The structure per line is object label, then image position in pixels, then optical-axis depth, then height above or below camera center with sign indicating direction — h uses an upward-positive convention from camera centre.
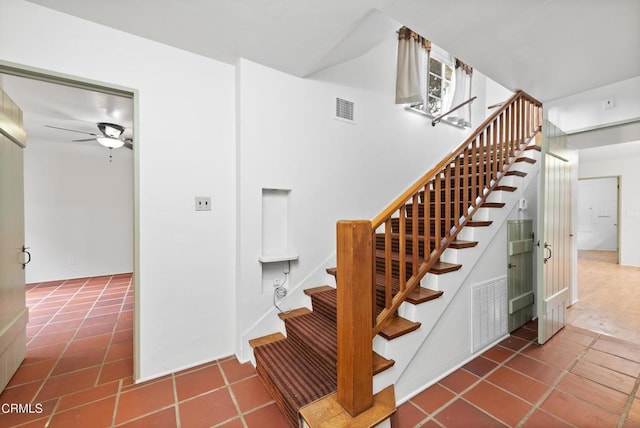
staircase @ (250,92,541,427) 1.45 -0.65
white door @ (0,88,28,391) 1.92 -0.28
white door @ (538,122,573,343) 2.61 -0.26
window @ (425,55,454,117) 4.33 +2.17
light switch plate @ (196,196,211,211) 2.23 +0.06
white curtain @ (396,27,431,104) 3.11 +1.74
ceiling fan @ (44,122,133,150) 3.65 +1.10
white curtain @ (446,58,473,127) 4.39 +2.06
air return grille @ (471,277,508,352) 2.38 -1.00
